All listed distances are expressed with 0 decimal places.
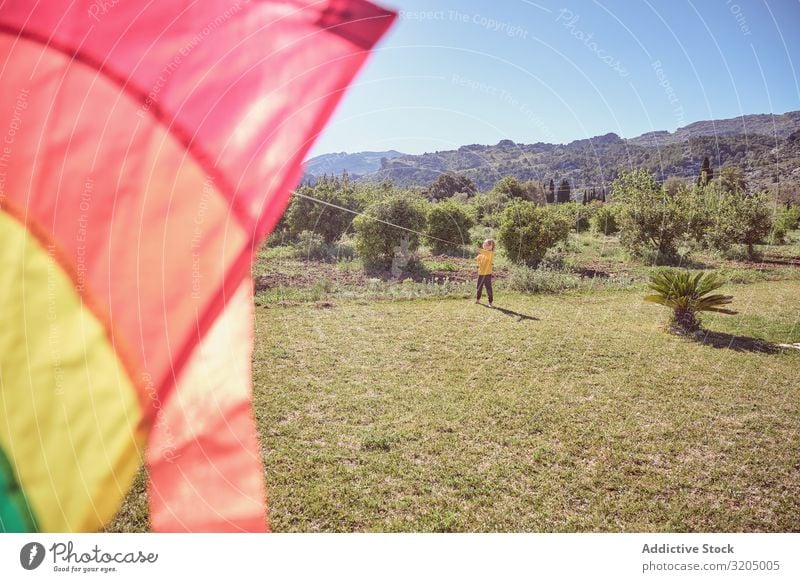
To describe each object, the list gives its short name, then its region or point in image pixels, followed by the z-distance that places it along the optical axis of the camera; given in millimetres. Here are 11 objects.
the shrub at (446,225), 12141
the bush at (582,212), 18298
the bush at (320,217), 12648
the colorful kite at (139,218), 2189
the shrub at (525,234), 10508
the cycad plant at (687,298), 5812
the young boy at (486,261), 6969
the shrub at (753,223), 13086
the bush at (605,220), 17641
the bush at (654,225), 12938
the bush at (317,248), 11367
